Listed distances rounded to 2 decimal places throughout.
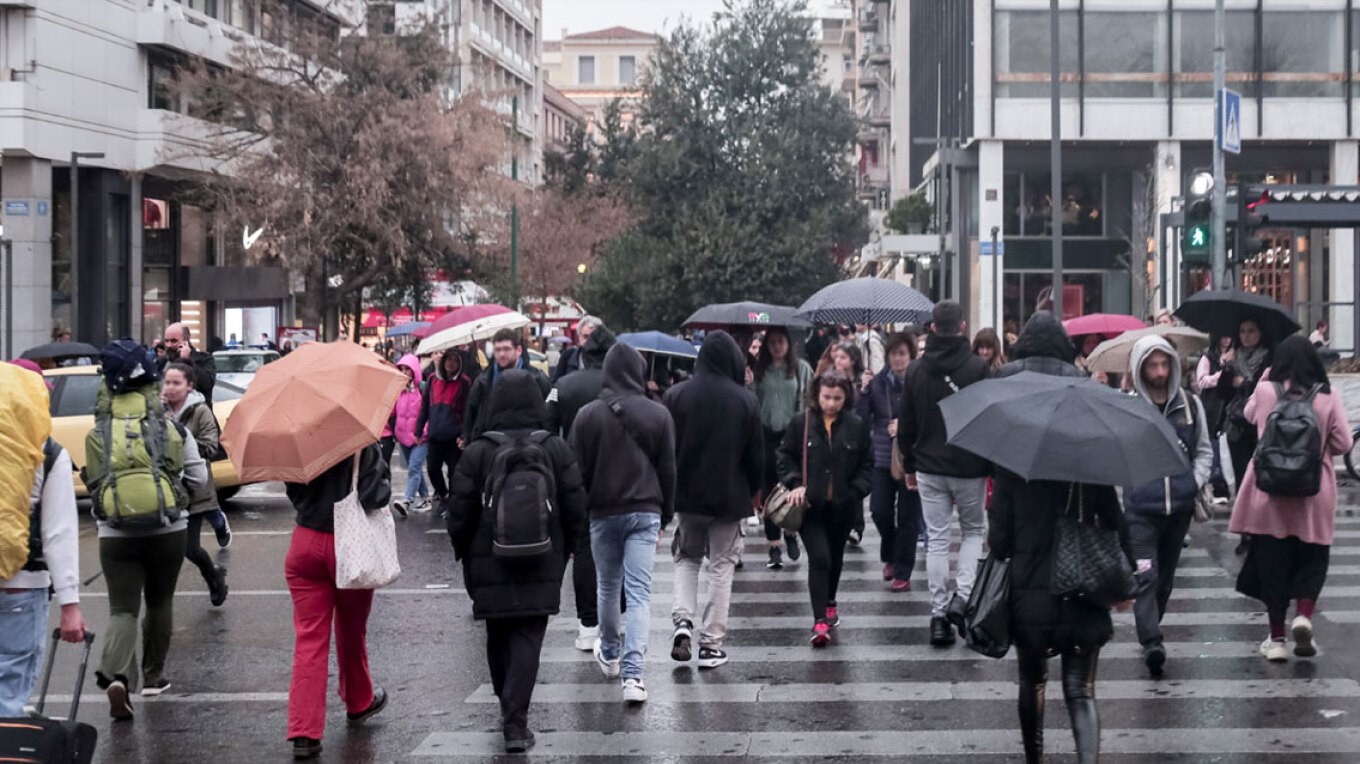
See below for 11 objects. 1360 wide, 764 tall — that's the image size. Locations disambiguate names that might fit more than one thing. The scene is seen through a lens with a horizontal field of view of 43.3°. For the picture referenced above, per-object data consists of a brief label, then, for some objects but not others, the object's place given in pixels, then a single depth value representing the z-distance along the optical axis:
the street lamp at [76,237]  35.50
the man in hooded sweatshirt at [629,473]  8.59
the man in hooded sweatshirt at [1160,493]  8.76
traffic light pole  20.55
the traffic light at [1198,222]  19.20
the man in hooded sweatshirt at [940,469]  10.01
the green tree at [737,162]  50.09
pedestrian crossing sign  21.28
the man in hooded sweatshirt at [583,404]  9.80
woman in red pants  7.37
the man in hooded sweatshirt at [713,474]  9.32
